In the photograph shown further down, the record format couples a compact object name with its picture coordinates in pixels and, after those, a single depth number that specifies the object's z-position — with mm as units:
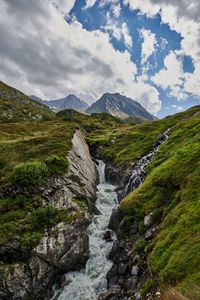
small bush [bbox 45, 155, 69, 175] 26458
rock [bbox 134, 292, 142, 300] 13068
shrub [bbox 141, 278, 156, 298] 12711
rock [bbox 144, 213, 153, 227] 18481
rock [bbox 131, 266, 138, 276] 15323
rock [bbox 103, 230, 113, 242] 22269
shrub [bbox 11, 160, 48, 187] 23670
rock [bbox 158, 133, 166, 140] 43189
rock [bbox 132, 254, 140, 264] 16105
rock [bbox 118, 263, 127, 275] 16839
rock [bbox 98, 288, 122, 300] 15338
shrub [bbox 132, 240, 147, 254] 16698
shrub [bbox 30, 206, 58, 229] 20665
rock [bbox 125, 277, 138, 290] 14647
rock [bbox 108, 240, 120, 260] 19559
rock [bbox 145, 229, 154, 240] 17134
